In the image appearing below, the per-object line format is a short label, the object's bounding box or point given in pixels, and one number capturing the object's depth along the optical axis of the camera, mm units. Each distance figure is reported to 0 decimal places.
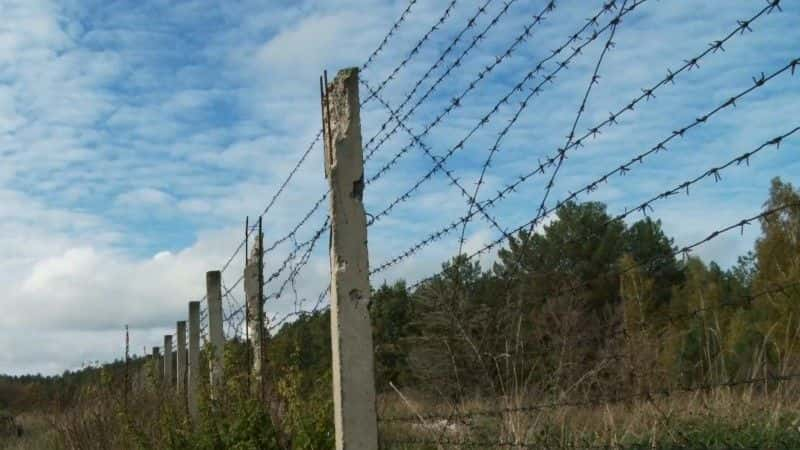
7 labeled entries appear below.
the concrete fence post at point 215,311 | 8727
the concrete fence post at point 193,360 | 9562
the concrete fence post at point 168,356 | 14628
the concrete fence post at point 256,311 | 7098
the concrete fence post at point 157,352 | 18295
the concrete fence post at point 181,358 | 10523
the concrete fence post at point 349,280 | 4297
